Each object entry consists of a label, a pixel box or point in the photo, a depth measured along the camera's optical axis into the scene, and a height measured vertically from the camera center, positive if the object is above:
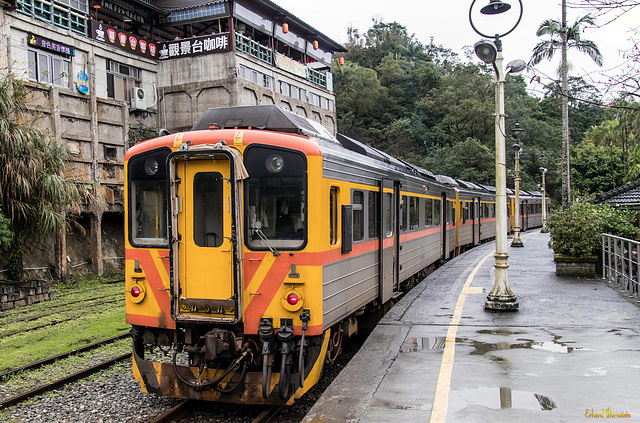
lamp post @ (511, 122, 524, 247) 21.86 -0.58
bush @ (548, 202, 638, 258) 12.84 -0.53
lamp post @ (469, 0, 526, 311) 8.81 +0.54
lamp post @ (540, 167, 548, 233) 36.34 -0.33
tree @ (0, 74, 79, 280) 15.36 +1.19
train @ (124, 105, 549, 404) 5.62 -0.49
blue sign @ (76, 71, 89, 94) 24.19 +6.03
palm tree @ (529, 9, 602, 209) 20.47 +6.41
